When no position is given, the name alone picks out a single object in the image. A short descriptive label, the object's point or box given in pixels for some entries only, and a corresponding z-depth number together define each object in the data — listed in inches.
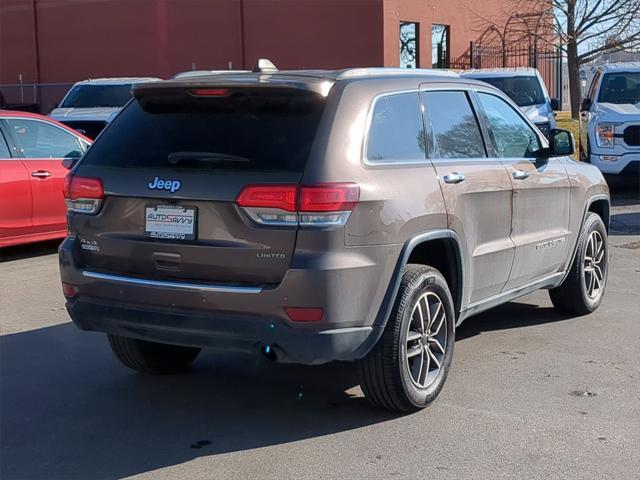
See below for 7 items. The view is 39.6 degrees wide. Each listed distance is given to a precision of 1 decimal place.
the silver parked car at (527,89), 618.8
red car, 370.9
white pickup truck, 542.9
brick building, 1040.2
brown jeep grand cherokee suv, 171.0
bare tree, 987.9
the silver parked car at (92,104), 611.8
